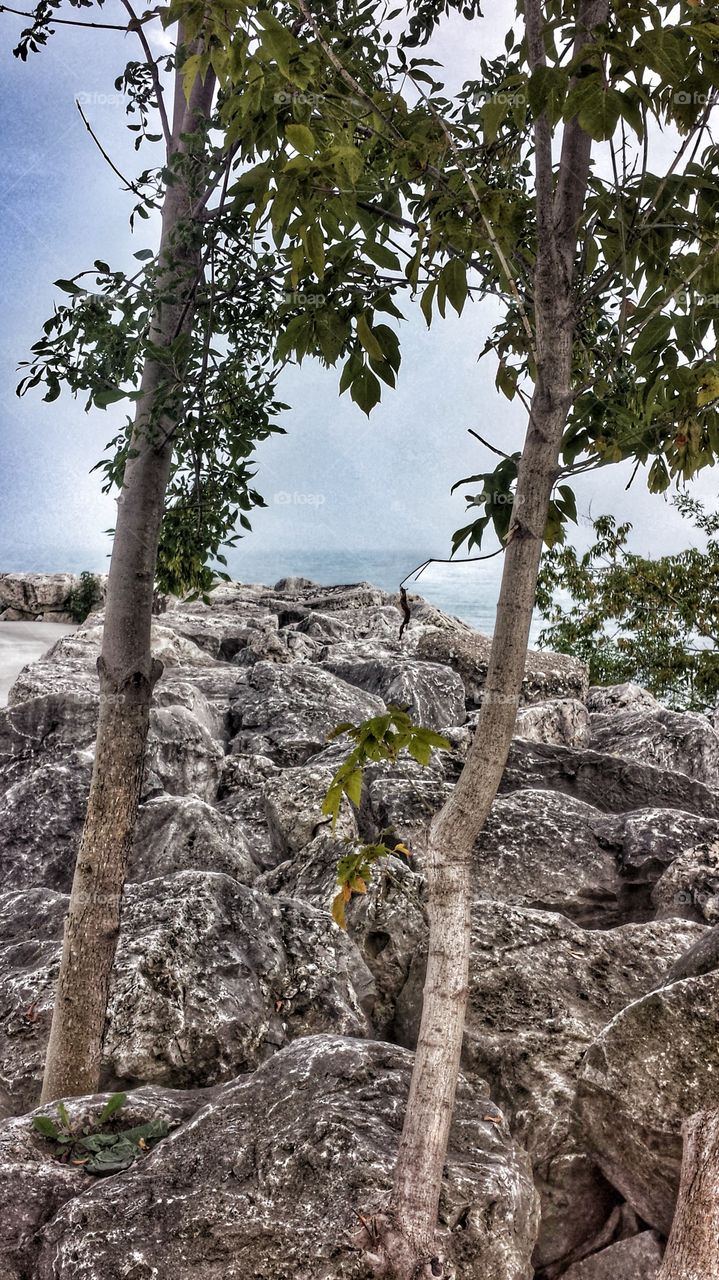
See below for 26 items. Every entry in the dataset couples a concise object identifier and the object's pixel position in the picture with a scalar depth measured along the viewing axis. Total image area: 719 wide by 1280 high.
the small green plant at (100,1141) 3.93
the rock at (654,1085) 4.05
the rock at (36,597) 29.88
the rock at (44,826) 7.73
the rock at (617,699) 15.44
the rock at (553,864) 7.16
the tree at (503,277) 2.89
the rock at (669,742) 11.33
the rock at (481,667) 14.00
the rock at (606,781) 9.12
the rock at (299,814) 7.96
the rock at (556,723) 11.35
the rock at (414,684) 11.91
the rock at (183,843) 7.10
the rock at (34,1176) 3.60
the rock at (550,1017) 4.59
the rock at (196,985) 5.07
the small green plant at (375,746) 2.90
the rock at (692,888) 6.81
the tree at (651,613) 22.38
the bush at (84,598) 29.70
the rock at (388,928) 6.07
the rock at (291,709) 10.46
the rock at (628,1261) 4.05
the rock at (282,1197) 3.38
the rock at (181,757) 9.29
